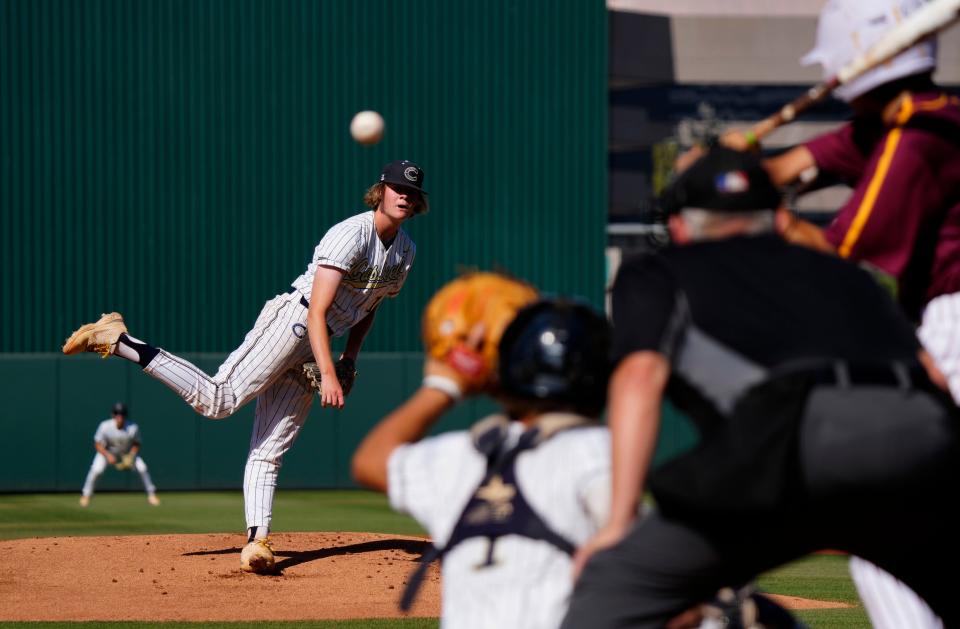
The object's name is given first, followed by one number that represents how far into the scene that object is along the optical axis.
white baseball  24.78
